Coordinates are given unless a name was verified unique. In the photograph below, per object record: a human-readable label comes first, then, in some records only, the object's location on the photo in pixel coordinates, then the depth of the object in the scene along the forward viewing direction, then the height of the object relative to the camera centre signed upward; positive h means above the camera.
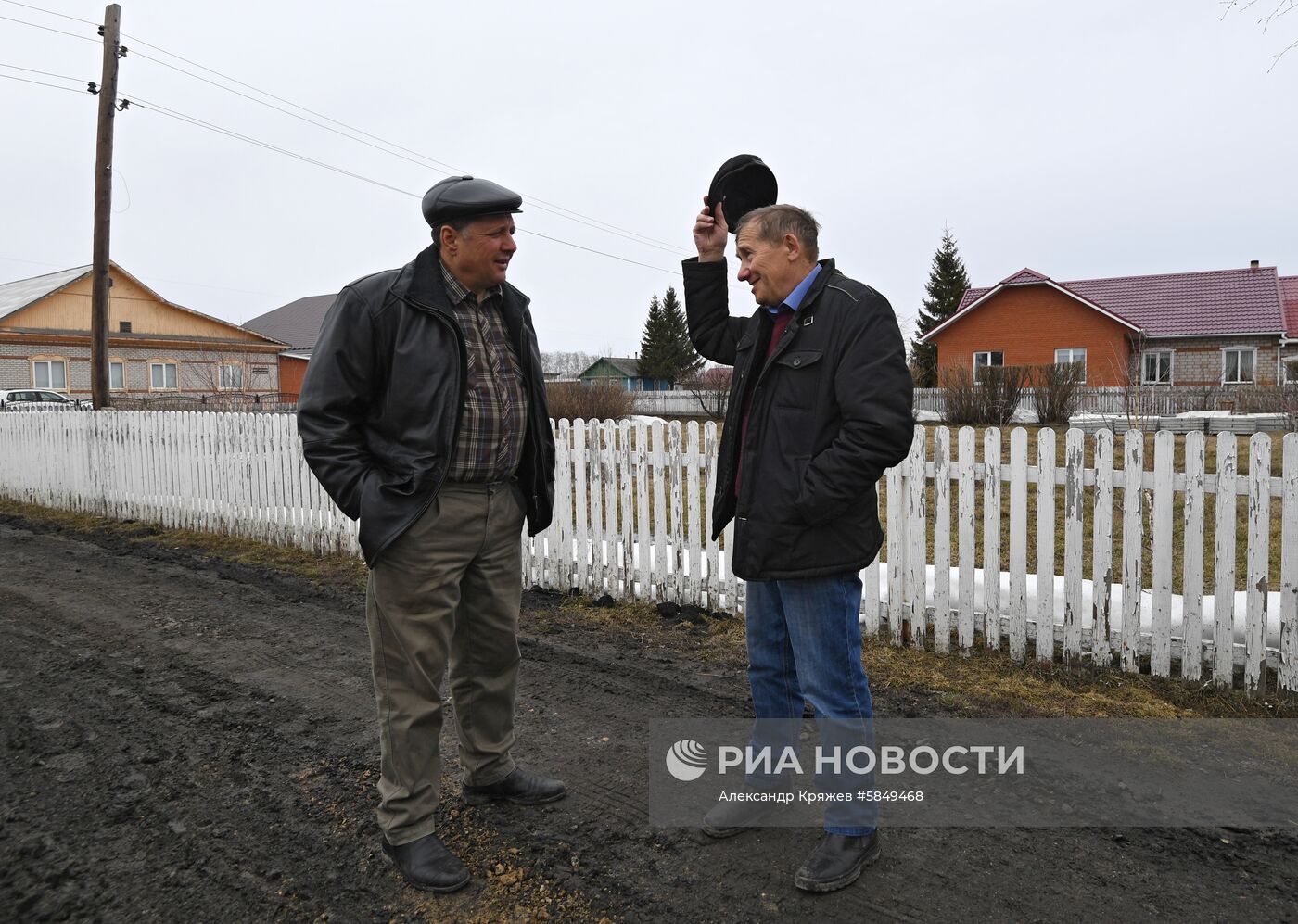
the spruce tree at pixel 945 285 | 45.94 +7.97
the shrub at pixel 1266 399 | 14.90 +0.61
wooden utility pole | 13.94 +3.90
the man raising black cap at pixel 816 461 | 2.43 -0.07
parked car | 28.31 +1.65
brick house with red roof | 31.00 +4.01
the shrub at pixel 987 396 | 18.78 +0.85
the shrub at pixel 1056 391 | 19.36 +0.93
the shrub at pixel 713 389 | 26.59 +1.66
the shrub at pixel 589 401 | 19.12 +0.86
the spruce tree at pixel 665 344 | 62.41 +6.83
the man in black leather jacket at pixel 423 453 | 2.56 -0.04
